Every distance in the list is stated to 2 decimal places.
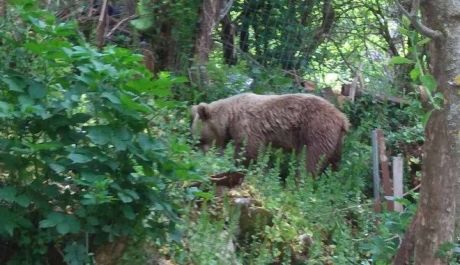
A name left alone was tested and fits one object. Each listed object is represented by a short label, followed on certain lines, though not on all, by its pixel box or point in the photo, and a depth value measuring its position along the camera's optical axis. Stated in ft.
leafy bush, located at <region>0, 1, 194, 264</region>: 15.51
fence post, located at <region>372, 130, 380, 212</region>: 27.68
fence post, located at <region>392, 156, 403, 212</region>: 26.25
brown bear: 29.50
